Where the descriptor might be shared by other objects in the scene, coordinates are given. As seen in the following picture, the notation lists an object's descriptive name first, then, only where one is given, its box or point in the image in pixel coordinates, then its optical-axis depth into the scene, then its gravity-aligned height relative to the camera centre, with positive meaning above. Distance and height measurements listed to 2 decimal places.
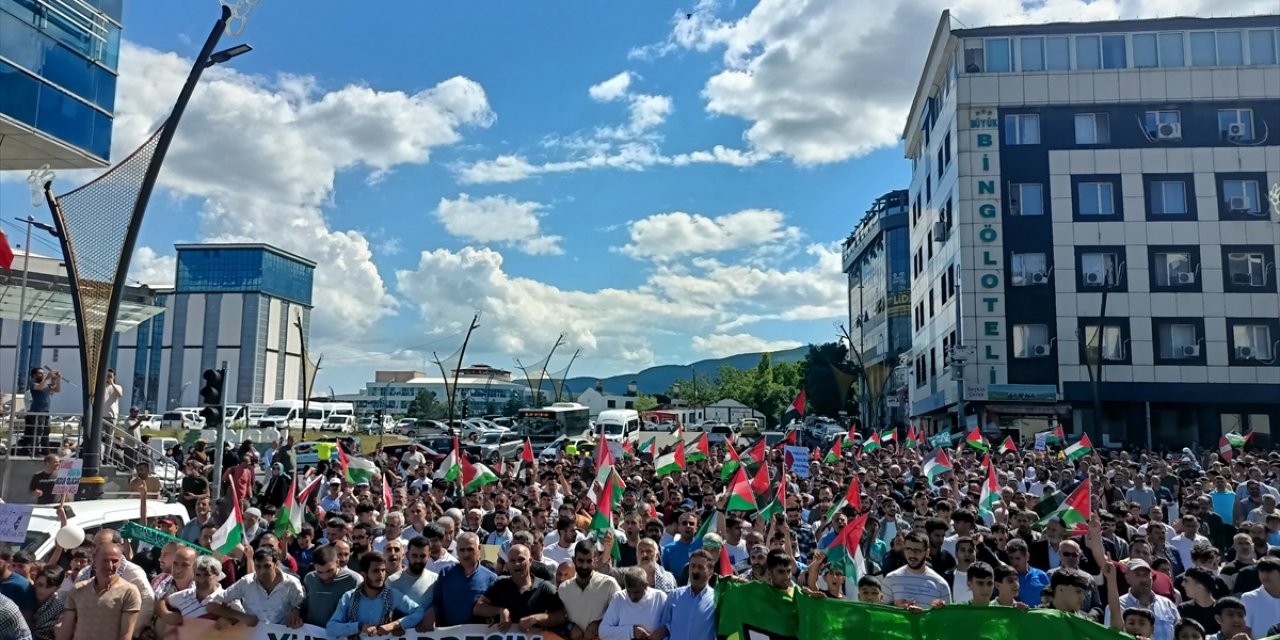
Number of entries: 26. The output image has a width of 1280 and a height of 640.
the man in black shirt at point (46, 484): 13.41 -0.74
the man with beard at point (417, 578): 7.51 -1.07
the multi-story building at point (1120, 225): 42.47 +9.21
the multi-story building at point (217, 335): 115.19 +11.01
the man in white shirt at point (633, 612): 7.24 -1.25
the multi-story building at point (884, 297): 82.50 +12.51
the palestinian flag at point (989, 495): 13.57 -0.72
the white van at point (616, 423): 51.07 +0.69
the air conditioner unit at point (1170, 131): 43.78 +13.38
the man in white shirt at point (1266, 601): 7.68 -1.19
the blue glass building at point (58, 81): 21.02 +7.56
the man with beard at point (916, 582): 8.09 -1.13
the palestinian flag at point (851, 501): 11.21 -0.68
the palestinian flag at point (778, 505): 12.02 -0.79
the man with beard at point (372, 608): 7.28 -1.26
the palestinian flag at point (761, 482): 13.73 -0.58
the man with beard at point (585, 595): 7.34 -1.15
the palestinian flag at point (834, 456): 22.69 -0.37
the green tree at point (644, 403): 130.25 +4.54
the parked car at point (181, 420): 58.78 +0.63
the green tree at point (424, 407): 122.75 +3.26
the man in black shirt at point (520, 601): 7.31 -1.19
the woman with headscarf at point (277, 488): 16.12 -0.90
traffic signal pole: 14.57 +0.37
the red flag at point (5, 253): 19.05 +3.27
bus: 52.03 +0.64
